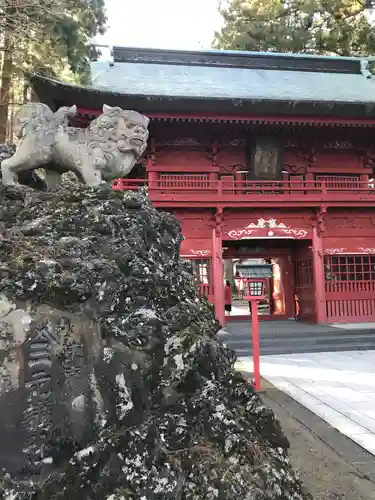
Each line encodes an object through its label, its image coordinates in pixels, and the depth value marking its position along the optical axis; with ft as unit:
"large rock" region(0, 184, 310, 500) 6.27
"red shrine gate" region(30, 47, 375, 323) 36.42
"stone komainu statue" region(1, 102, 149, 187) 11.38
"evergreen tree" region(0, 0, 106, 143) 22.81
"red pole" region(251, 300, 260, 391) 19.89
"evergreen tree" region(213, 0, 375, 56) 69.77
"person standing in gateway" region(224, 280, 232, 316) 51.13
